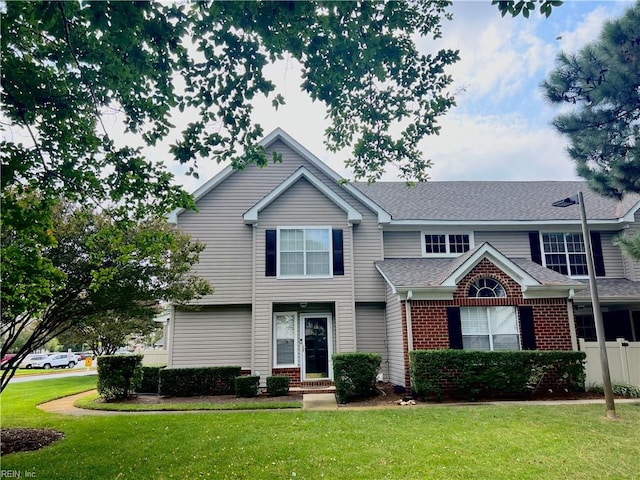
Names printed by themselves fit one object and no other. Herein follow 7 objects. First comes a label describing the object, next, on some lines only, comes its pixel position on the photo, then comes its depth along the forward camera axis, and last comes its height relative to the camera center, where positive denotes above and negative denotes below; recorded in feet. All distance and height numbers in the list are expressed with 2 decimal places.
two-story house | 40.47 +6.59
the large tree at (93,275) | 25.00 +4.62
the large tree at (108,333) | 66.64 +1.58
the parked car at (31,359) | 119.96 -4.22
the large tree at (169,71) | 18.21 +12.98
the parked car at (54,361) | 118.73 -4.95
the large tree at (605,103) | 28.53 +15.70
